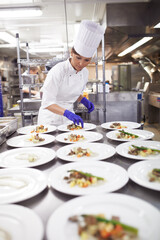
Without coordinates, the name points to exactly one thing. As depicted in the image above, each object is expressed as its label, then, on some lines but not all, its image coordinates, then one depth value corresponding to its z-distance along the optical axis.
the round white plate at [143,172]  0.88
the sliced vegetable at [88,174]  0.95
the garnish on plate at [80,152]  1.29
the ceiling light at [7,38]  6.74
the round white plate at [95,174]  0.86
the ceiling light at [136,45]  4.35
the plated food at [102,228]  0.61
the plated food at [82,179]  0.91
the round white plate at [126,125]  2.05
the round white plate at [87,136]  1.63
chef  2.09
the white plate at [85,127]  1.98
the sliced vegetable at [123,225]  0.63
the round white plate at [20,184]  0.83
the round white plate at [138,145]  1.23
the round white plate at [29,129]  1.96
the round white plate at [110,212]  0.63
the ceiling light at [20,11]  3.73
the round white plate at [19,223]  0.62
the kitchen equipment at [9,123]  1.82
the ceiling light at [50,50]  7.61
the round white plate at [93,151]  1.23
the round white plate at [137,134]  1.62
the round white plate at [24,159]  1.18
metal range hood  3.99
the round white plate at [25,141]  1.57
